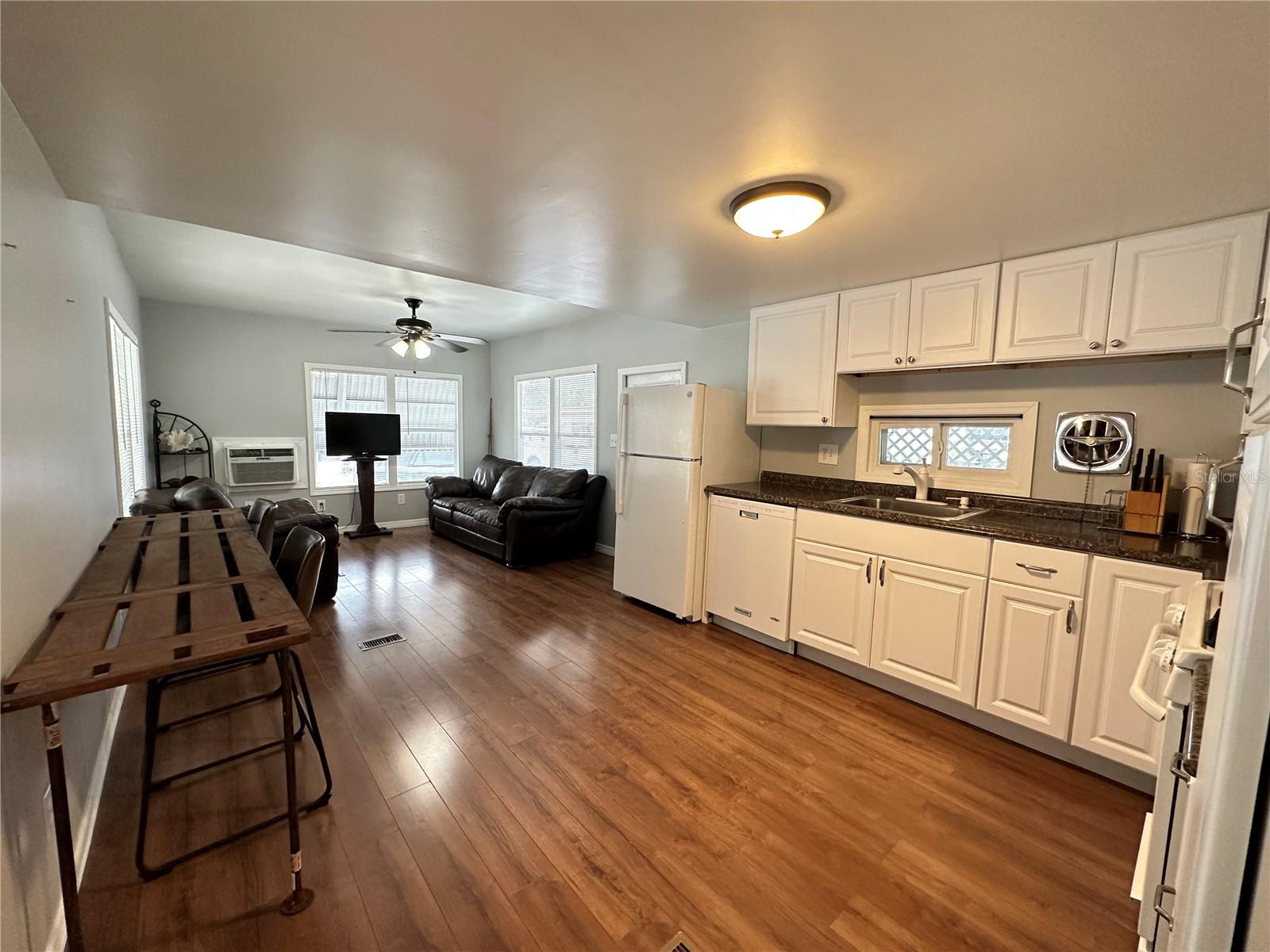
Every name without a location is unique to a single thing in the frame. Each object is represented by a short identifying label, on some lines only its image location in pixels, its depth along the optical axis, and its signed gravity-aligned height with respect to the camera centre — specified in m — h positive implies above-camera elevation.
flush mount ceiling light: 1.78 +0.85
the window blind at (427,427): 6.69 +0.04
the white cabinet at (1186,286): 1.86 +0.66
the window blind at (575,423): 5.66 +0.13
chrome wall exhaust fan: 2.34 +0.04
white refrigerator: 3.46 -0.27
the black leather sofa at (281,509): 3.46 -0.63
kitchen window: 2.65 +0.01
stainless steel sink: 2.62 -0.36
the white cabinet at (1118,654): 1.85 -0.79
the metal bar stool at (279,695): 1.51 -1.09
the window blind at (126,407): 2.97 +0.09
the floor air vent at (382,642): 3.10 -1.35
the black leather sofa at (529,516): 4.82 -0.86
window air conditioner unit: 5.42 -0.45
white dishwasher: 3.02 -0.80
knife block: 2.10 -0.26
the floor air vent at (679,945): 1.34 -1.36
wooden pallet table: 1.11 -0.58
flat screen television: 5.79 -0.09
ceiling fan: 4.61 +0.90
